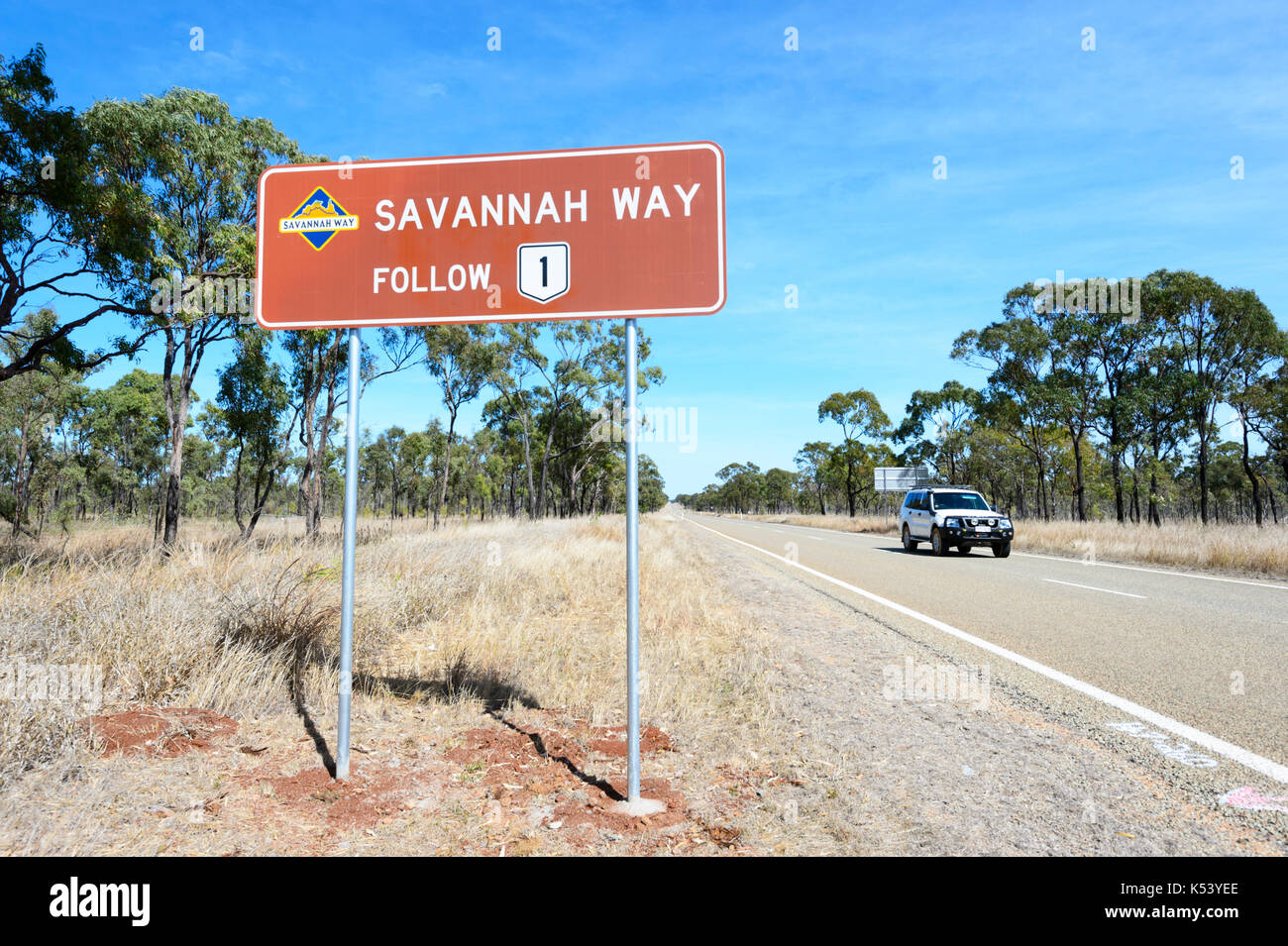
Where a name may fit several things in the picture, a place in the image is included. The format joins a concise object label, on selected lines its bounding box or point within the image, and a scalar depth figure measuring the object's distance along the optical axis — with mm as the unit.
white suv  17312
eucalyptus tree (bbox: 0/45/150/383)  10219
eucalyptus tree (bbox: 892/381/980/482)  45938
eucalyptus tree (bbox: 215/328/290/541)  22078
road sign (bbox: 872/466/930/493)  44344
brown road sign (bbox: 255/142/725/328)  3699
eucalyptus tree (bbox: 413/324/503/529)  33688
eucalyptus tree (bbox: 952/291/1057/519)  32688
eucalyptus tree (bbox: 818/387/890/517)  51625
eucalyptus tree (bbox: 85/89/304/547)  12203
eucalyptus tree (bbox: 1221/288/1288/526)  29281
